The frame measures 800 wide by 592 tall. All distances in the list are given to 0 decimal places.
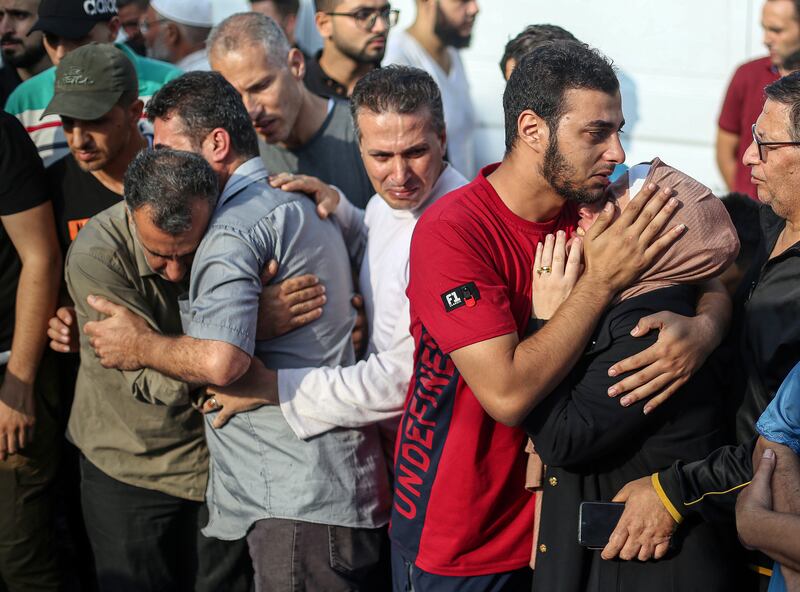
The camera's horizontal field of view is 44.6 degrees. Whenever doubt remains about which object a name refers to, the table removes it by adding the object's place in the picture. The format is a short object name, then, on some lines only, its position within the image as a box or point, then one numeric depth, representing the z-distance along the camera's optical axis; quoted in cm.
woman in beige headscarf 226
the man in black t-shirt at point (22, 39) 434
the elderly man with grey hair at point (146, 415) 279
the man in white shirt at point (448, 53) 511
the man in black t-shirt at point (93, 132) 331
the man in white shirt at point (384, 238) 282
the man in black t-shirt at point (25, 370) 331
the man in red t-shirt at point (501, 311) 224
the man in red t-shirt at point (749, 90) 472
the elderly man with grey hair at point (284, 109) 381
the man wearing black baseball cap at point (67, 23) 394
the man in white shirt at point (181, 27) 586
